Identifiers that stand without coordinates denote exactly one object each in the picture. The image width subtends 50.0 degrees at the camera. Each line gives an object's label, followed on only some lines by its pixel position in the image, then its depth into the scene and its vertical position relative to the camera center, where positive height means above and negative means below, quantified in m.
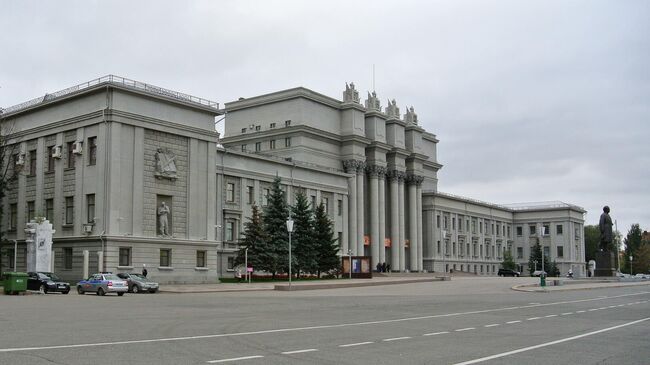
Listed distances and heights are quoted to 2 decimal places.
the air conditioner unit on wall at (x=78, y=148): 53.84 +7.58
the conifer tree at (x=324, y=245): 65.62 +0.05
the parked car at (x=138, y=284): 43.19 -2.34
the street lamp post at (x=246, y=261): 58.44 -1.27
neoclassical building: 52.62 +6.91
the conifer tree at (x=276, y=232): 59.97 +1.15
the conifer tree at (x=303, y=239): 63.19 +0.60
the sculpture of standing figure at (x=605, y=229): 62.06 +1.40
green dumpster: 37.59 -1.94
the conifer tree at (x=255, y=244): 59.72 +0.15
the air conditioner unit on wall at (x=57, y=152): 55.55 +7.50
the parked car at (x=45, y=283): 41.16 -2.19
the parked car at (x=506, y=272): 104.81 -4.08
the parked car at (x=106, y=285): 38.69 -2.15
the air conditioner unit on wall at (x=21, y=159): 58.59 +7.37
